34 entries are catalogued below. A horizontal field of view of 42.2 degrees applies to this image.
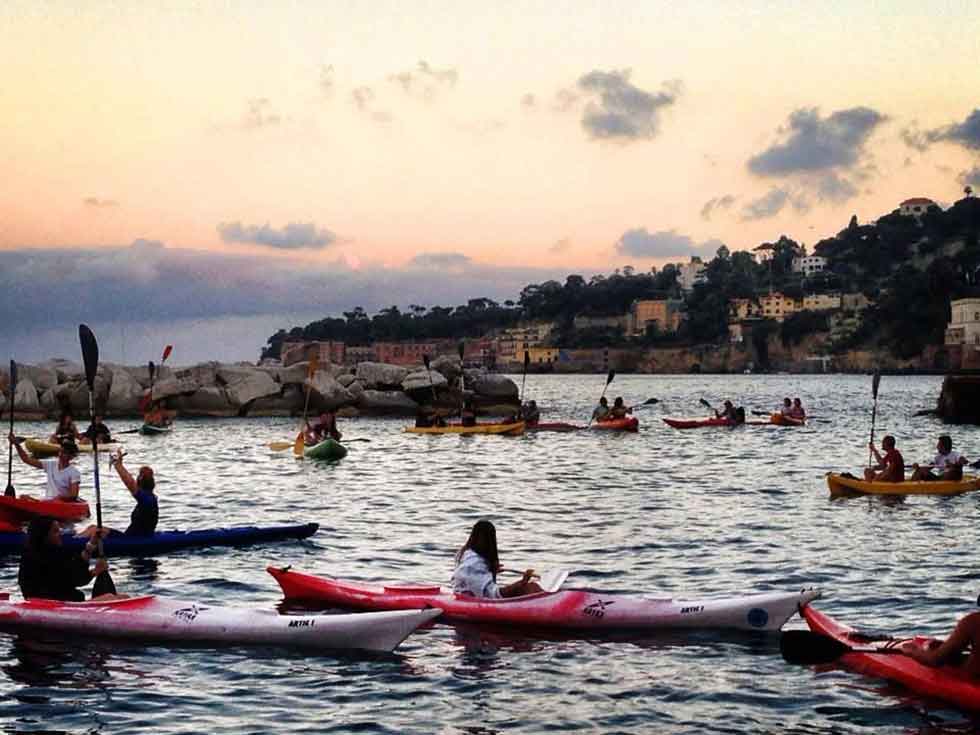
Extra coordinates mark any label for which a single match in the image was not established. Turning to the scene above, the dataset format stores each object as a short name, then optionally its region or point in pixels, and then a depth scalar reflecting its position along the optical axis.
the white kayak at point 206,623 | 11.81
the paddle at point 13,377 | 26.91
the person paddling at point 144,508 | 16.89
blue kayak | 16.94
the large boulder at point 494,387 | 65.38
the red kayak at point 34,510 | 18.77
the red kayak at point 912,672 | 9.84
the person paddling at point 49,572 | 12.79
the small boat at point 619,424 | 47.88
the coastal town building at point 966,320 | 144.50
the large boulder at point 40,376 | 61.59
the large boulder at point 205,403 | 60.41
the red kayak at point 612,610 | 12.52
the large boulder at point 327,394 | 60.03
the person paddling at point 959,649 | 9.80
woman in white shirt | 12.91
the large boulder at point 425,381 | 62.53
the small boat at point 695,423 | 51.03
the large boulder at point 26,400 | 58.94
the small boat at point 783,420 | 51.47
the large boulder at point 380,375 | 64.62
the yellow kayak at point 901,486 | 24.09
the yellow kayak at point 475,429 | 46.38
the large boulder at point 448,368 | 65.38
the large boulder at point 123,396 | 60.41
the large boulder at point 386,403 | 61.97
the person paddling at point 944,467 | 24.48
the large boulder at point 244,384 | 60.69
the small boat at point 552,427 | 50.22
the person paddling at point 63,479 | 19.47
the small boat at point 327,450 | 35.59
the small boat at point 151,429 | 48.35
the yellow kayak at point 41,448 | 37.25
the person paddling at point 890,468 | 24.23
